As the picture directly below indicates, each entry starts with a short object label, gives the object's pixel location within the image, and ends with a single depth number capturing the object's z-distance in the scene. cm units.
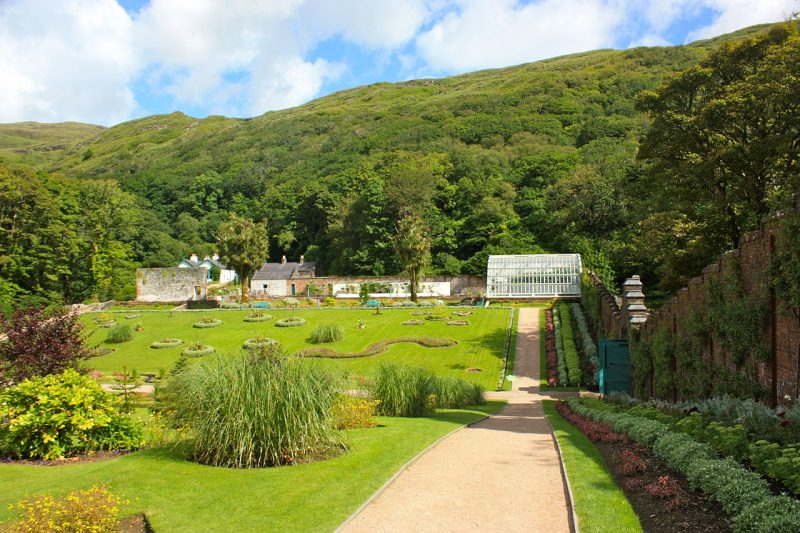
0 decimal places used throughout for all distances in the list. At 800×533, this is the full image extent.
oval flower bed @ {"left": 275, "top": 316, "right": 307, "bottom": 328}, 3772
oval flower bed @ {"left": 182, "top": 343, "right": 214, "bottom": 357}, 2992
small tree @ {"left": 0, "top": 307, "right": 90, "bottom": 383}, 1501
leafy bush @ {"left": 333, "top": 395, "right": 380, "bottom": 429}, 1136
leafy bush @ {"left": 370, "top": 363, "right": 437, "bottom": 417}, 1496
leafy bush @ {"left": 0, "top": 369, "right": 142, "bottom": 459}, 1011
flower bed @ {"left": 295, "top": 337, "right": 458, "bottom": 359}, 3059
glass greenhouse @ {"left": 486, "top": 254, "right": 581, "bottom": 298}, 4416
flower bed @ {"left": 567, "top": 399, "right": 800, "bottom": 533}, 495
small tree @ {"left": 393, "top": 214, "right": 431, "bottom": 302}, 4706
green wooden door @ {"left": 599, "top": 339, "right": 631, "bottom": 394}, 1981
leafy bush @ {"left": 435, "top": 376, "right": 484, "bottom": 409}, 1753
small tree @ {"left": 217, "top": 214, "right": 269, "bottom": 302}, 5016
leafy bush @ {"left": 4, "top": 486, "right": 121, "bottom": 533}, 576
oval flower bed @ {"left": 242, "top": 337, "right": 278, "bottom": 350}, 3050
